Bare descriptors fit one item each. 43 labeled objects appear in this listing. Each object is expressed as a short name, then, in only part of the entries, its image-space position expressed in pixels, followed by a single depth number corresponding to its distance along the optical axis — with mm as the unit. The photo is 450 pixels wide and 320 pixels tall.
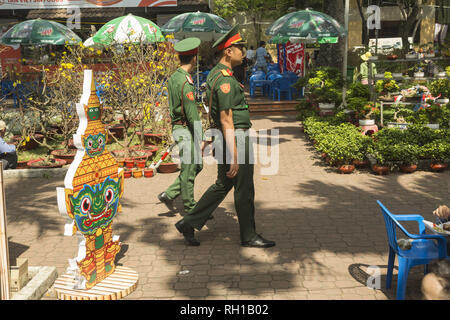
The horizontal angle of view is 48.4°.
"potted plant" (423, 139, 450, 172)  8602
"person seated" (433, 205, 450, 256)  4176
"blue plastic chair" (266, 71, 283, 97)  16662
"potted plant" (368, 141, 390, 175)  8484
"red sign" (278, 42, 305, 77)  17766
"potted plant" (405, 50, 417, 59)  11454
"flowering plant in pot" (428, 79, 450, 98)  11627
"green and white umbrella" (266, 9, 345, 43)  12375
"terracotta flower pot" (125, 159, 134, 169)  9039
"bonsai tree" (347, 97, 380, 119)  10695
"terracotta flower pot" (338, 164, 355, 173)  8602
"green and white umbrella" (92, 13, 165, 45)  12367
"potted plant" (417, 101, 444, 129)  10188
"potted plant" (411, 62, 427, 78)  11977
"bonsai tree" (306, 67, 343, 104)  12484
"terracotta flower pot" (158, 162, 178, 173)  8945
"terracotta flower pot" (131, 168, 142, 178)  8719
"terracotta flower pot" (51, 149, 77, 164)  9773
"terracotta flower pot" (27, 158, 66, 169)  9172
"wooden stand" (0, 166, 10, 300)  3849
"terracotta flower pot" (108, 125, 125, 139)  12000
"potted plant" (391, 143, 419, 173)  8508
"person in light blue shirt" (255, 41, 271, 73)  20141
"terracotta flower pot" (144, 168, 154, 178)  8719
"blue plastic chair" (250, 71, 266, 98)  17891
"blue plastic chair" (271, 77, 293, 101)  16562
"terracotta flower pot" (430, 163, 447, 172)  8587
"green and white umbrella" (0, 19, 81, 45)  14688
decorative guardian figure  4027
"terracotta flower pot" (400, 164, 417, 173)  8539
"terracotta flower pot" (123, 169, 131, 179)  8773
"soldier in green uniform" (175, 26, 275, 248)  5000
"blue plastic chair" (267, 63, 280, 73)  19789
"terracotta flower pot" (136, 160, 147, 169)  9000
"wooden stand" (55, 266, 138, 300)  4199
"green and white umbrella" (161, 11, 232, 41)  14773
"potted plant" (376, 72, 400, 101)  10883
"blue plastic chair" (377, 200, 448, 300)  3961
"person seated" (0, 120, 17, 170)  7395
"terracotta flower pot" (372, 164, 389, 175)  8484
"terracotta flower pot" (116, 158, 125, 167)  9125
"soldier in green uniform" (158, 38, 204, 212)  6051
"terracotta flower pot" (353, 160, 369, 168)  8797
